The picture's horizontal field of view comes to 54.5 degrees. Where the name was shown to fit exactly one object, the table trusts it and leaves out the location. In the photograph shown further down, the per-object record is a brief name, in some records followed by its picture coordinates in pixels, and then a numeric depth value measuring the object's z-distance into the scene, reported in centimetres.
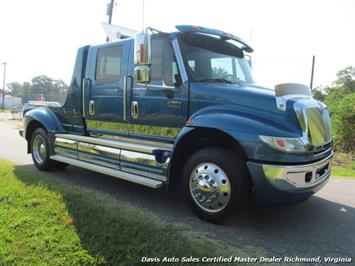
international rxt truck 378
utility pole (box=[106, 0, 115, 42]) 1675
